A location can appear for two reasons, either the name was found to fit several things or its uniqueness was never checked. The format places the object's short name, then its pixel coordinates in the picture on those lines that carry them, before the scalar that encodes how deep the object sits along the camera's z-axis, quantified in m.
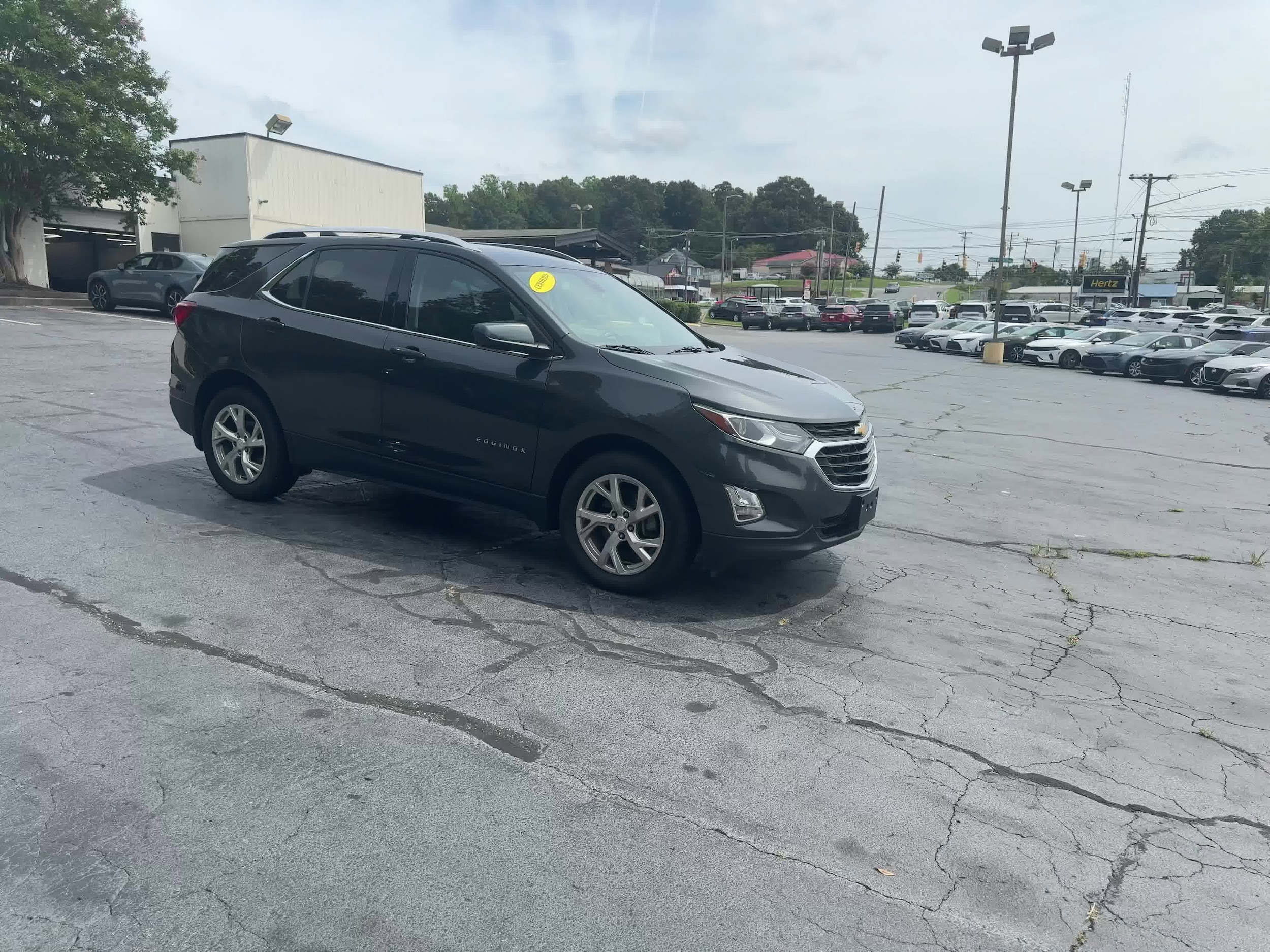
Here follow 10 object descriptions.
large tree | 25.55
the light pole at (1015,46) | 28.48
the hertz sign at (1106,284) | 90.69
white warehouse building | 33.59
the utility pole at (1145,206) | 63.25
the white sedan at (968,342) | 37.66
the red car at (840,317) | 55.91
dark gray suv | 5.11
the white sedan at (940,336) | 38.94
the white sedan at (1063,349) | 32.09
